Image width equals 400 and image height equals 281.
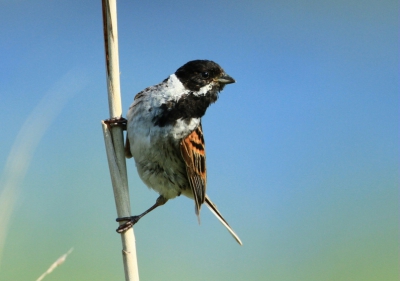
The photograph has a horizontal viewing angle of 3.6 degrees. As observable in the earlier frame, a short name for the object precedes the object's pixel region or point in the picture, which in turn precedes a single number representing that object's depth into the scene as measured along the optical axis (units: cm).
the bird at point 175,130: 382
